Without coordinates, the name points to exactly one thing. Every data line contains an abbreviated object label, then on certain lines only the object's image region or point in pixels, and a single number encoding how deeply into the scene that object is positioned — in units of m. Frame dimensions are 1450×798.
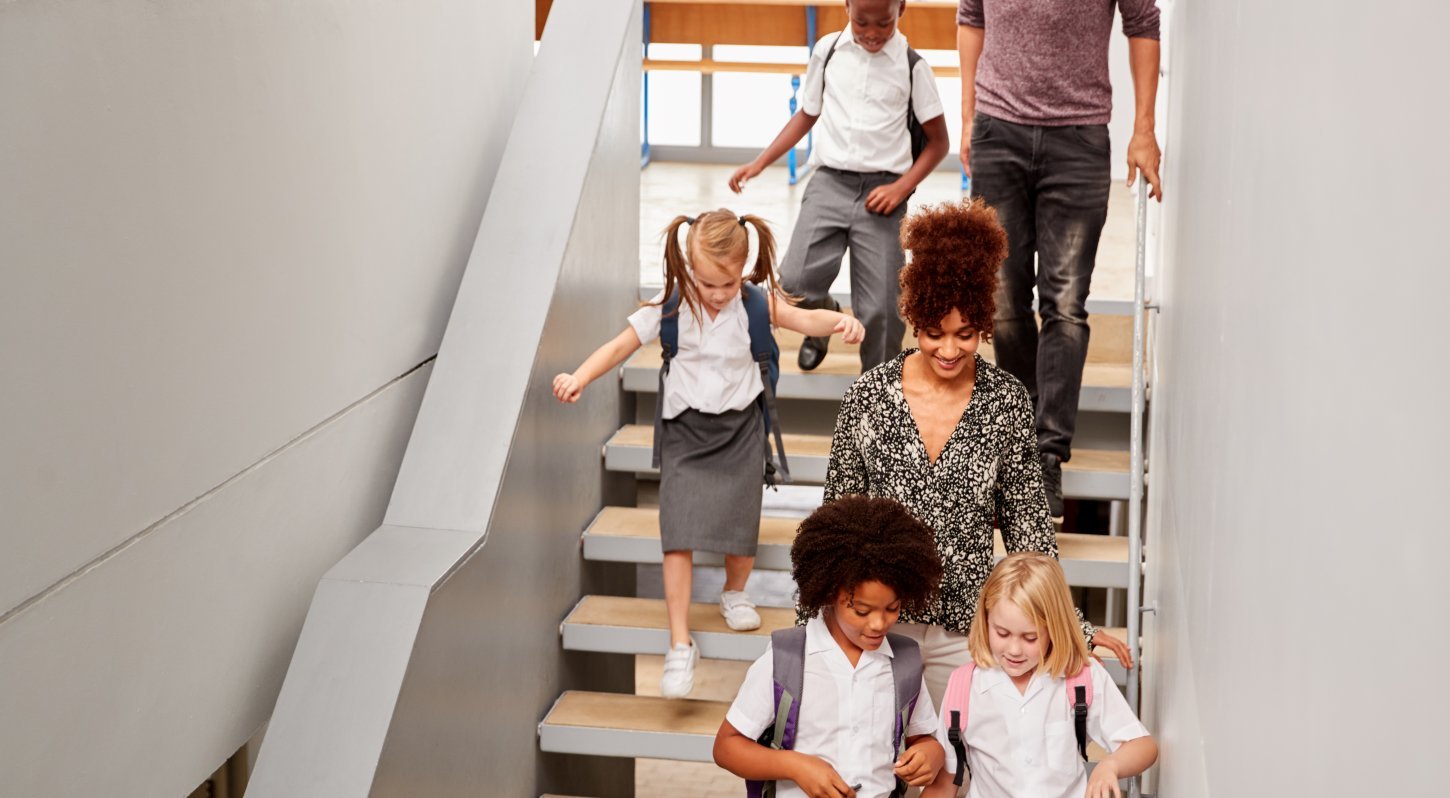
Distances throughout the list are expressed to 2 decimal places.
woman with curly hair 3.30
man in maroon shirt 4.16
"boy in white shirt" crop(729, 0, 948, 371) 4.72
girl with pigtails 4.00
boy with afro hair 3.16
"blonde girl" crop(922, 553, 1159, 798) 3.04
